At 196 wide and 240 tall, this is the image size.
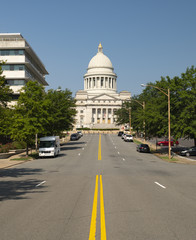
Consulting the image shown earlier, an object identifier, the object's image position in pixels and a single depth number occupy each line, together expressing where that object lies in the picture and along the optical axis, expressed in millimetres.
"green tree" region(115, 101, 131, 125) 96750
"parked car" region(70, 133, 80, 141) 74812
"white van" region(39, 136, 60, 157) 35812
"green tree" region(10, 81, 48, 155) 34250
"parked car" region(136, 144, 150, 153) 44844
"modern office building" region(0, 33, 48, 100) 63656
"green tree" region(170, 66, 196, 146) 37250
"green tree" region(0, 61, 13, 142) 26300
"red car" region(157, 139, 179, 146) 57219
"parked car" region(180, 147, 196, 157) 38844
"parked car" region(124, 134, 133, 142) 69188
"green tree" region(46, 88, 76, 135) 49562
